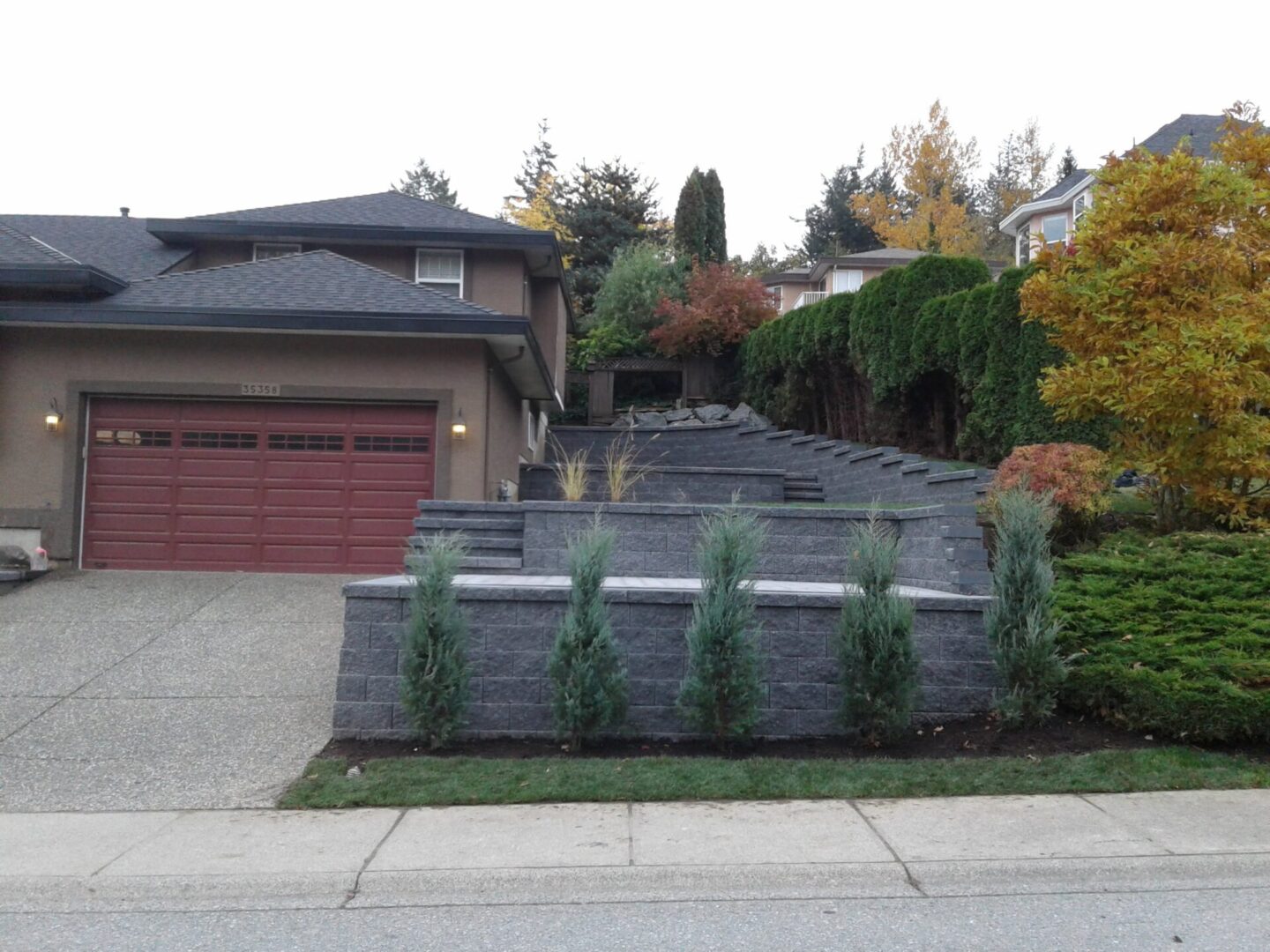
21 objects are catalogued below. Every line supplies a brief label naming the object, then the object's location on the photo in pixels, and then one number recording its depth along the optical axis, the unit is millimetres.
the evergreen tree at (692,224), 32656
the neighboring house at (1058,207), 26562
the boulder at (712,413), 24359
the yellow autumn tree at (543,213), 38625
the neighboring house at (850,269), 36938
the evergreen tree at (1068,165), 44281
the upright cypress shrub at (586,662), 6789
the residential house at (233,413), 12719
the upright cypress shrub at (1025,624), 6914
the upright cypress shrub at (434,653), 6801
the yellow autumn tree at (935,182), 40938
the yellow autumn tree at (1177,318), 8469
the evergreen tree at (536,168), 58375
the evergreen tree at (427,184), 68250
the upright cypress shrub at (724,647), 6797
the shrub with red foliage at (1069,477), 8977
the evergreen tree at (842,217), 52719
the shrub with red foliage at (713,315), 25312
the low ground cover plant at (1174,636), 6488
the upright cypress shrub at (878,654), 6859
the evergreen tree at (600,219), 36750
